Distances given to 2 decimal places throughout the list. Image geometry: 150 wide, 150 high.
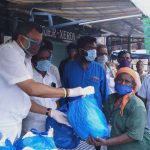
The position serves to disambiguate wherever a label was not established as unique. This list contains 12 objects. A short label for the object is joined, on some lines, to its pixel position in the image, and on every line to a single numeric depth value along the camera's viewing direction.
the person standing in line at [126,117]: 1.81
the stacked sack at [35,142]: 1.26
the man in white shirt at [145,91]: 3.02
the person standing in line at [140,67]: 4.71
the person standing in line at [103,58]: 3.57
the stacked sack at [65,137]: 1.86
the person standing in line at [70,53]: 3.51
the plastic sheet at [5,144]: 1.22
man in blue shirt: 2.60
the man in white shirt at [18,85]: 1.65
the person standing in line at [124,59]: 3.84
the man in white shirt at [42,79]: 2.21
